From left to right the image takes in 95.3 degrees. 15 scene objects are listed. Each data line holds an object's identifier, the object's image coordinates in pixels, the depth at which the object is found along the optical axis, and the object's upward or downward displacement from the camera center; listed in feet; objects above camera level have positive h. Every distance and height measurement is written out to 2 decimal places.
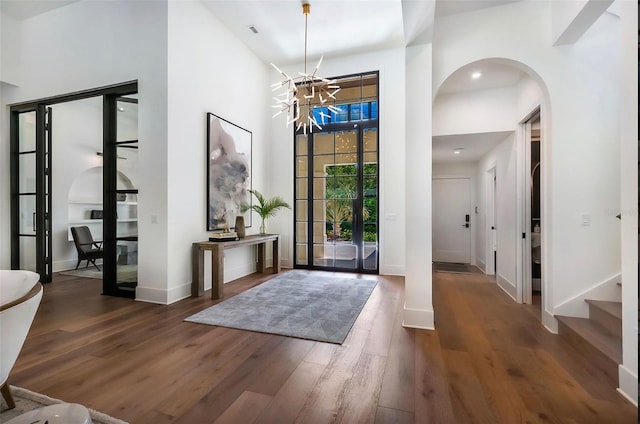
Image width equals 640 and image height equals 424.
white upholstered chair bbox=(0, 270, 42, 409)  4.69 -1.62
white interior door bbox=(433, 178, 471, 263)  22.94 -0.64
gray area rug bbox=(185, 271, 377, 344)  9.41 -3.73
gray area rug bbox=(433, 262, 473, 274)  19.15 -3.88
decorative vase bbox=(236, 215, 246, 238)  15.78 -0.71
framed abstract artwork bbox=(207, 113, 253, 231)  14.62 +2.28
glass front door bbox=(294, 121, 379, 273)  18.57 +0.94
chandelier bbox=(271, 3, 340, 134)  13.05 +7.22
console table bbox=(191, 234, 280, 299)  12.91 -2.40
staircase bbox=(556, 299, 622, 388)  7.01 -3.39
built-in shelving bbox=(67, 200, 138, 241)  13.60 -0.18
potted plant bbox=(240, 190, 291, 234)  17.44 +0.35
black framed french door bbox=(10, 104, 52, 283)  15.26 +1.34
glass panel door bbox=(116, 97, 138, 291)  13.19 +1.02
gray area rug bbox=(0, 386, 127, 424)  5.18 -3.68
